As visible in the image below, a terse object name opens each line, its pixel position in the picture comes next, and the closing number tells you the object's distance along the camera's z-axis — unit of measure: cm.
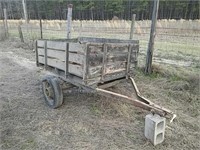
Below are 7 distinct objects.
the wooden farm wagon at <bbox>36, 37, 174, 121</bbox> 309
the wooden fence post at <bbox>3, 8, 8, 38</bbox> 1425
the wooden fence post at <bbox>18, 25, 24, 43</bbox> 1231
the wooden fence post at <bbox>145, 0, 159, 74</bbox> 547
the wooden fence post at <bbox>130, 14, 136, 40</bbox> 629
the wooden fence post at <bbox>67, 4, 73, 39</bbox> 635
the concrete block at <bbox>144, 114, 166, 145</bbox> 279
